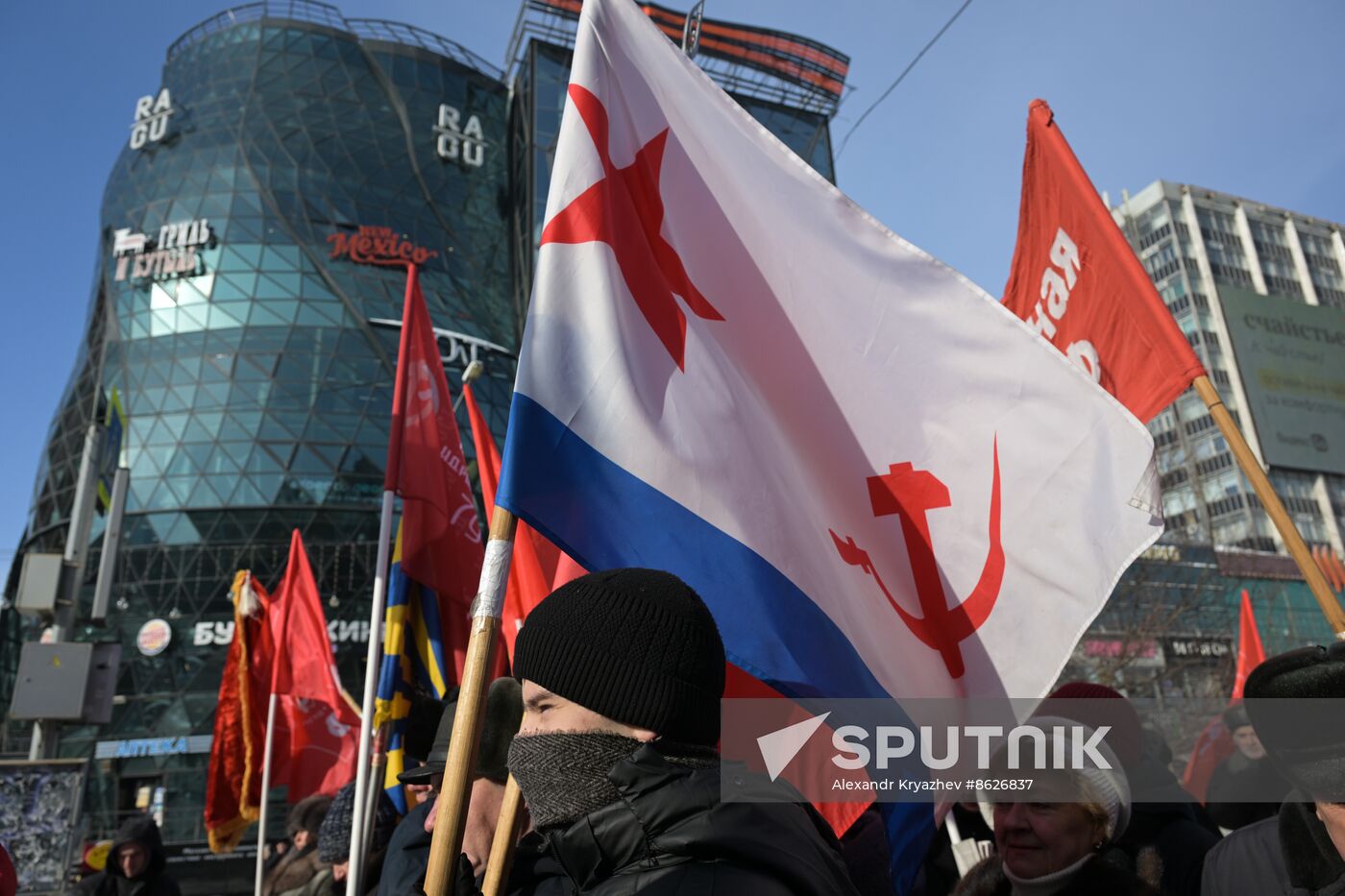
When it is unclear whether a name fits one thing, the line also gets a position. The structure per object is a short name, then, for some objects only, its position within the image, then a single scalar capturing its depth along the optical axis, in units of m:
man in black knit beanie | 1.41
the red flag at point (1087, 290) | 3.48
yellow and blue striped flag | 4.79
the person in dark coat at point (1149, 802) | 2.68
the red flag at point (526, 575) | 4.03
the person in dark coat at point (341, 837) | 4.22
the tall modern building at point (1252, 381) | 40.47
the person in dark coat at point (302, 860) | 5.09
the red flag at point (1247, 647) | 9.10
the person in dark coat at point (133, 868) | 5.40
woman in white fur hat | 2.29
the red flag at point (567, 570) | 3.49
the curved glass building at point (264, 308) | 30.53
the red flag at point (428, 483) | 5.01
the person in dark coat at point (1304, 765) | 1.83
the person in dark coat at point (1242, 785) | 4.55
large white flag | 2.54
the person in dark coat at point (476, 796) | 2.48
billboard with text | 62.84
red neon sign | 34.94
